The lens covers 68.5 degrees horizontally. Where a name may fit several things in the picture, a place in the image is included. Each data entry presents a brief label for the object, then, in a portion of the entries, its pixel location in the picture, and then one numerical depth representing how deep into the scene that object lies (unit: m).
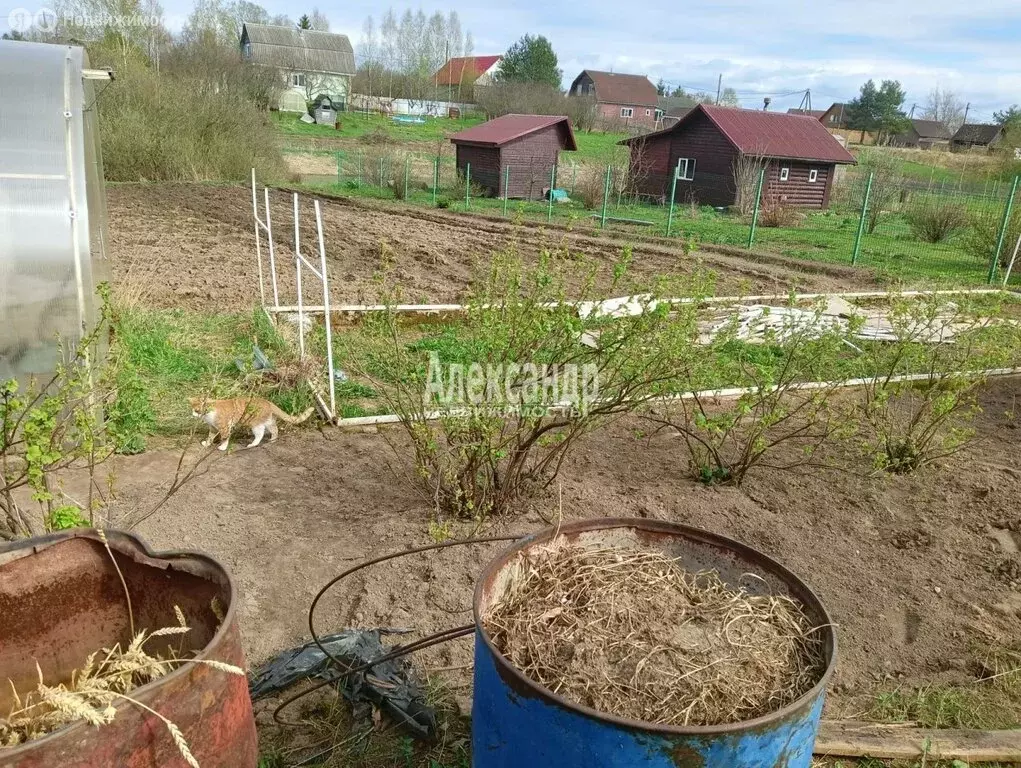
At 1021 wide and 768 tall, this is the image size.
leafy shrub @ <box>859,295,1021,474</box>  4.74
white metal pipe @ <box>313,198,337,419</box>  5.35
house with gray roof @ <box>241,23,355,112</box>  54.41
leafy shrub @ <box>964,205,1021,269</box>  14.94
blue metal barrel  1.57
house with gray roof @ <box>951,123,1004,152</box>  59.76
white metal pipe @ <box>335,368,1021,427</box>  4.07
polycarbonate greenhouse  4.75
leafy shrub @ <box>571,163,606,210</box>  24.30
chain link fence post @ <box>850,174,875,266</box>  15.00
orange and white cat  4.84
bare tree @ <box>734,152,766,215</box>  23.61
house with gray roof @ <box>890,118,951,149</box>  61.81
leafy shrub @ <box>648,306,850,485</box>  4.38
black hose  2.41
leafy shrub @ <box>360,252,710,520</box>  3.62
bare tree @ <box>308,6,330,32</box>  67.62
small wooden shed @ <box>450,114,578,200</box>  26.06
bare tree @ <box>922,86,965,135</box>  74.23
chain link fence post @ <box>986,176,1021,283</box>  14.23
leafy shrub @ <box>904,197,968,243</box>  17.95
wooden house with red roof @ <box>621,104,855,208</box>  24.83
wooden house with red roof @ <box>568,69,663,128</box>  72.19
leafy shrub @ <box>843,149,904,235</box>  20.31
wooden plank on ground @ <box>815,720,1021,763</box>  2.73
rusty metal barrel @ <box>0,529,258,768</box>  1.68
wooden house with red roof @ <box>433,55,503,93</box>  69.39
